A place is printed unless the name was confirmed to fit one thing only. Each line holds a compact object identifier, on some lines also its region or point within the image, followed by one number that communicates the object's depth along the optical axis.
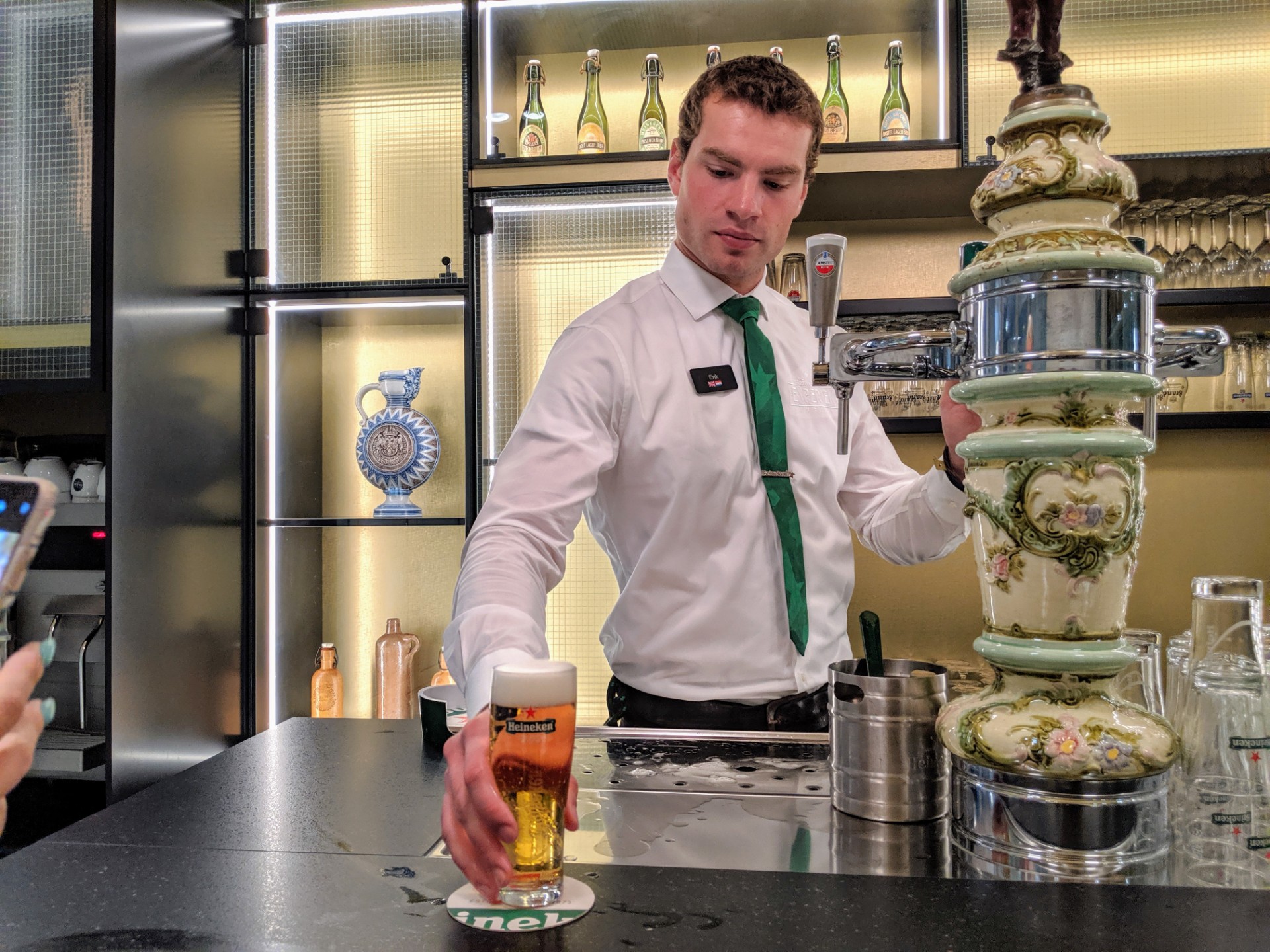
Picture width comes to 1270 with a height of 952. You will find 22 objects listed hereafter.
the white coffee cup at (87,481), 2.51
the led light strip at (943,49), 2.54
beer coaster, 0.59
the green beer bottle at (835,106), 2.66
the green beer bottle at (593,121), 2.79
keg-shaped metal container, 0.81
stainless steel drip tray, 0.94
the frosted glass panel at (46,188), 2.46
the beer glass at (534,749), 0.65
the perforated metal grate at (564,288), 2.70
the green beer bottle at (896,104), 2.62
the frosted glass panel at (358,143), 2.80
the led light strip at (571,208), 2.71
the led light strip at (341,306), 2.85
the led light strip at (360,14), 2.79
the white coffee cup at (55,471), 2.53
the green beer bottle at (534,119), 2.80
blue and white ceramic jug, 2.82
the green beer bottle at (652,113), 2.73
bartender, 1.53
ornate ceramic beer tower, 0.67
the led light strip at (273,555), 2.85
